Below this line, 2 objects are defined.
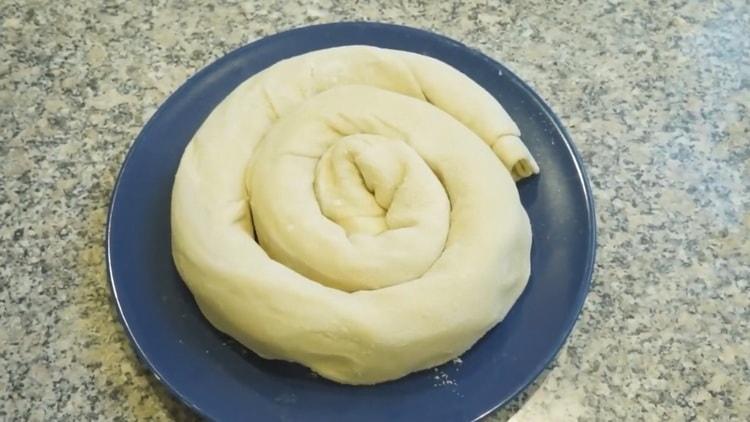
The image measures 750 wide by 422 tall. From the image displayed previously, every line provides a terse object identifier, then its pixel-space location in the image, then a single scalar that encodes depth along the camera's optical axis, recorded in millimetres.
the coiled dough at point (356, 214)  640
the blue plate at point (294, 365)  664
